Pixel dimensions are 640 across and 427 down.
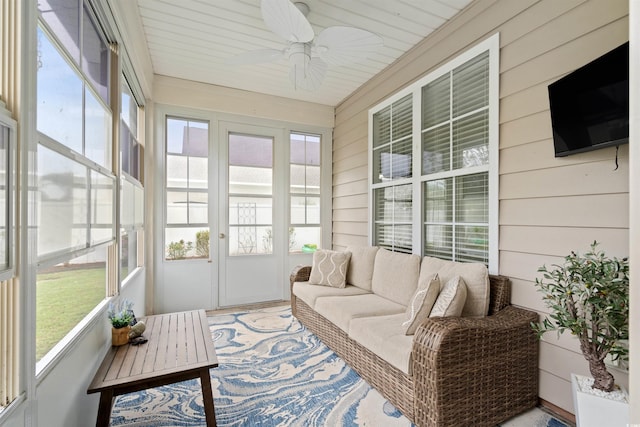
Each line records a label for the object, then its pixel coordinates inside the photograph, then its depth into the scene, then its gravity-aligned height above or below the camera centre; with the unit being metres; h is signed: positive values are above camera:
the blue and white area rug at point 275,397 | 1.95 -1.30
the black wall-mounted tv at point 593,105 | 1.56 +0.60
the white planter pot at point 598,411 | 1.44 -0.92
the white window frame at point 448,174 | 2.35 +0.61
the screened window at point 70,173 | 1.26 +0.18
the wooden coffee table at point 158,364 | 1.58 -0.85
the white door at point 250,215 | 4.24 -0.04
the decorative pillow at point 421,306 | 2.14 -0.64
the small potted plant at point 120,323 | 1.98 -0.73
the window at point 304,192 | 4.65 +0.31
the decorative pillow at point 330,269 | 3.52 -0.64
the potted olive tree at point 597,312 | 1.50 -0.49
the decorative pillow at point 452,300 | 2.04 -0.57
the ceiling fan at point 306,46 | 1.96 +1.24
